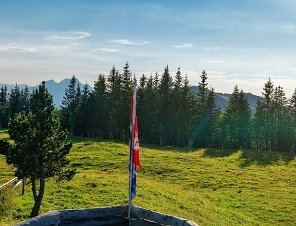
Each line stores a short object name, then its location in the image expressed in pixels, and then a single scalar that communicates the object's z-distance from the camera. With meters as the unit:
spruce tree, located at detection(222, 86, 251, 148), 95.12
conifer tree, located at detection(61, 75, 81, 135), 99.50
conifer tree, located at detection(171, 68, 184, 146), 91.44
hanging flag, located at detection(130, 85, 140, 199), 11.83
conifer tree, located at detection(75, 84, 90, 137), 99.56
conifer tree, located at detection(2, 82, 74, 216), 26.75
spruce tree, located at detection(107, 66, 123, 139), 92.81
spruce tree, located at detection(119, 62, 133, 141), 91.88
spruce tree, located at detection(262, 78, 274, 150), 94.81
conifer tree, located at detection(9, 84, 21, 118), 119.50
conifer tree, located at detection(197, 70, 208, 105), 100.12
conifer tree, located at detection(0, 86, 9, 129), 122.94
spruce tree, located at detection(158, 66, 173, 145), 93.00
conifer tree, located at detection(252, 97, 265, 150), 95.81
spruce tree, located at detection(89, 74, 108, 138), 96.94
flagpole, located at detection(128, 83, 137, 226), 11.77
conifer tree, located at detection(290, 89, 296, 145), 95.69
